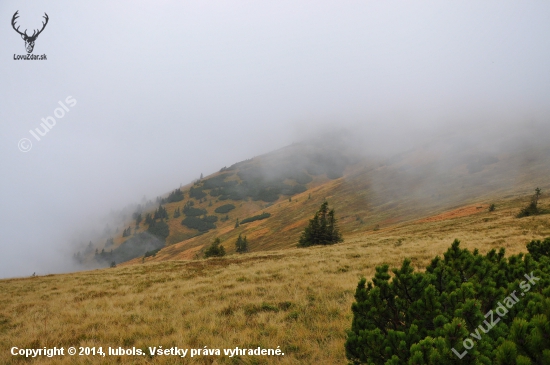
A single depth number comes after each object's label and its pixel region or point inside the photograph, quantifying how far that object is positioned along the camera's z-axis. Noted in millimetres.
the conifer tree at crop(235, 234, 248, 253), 50375
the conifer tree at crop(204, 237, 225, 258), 34484
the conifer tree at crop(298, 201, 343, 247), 35312
